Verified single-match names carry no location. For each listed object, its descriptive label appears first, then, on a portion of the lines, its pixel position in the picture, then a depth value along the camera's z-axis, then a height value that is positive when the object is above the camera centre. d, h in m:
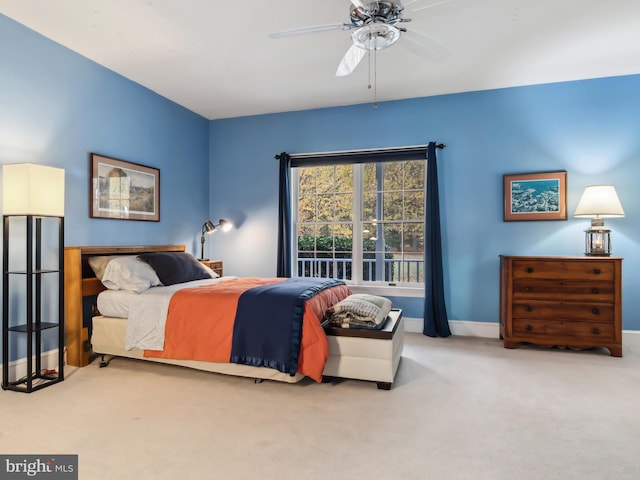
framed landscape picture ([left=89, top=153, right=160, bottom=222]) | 3.64 +0.51
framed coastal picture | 4.11 +0.48
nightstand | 4.76 -0.30
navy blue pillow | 3.59 -0.26
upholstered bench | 2.74 -0.82
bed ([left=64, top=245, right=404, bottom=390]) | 2.77 -0.78
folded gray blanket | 2.83 -0.55
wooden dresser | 3.60 -0.58
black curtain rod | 4.56 +1.09
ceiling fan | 2.22 +1.30
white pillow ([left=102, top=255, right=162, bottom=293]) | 3.30 -0.31
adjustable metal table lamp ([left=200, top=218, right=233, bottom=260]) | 4.86 +0.17
